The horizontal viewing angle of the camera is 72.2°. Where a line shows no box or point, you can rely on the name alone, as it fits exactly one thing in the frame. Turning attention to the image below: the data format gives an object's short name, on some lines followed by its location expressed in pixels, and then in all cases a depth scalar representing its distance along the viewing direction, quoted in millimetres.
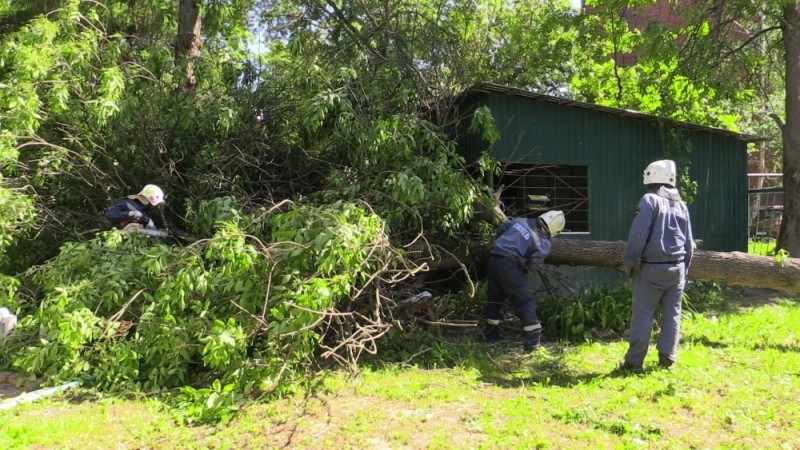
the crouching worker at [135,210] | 6062
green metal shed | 8258
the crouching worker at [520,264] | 5629
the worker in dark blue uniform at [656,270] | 4785
